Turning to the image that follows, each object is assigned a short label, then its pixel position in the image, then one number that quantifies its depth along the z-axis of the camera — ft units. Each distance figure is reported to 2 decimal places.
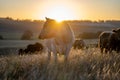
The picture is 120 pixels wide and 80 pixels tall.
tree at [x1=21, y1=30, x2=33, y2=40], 277.44
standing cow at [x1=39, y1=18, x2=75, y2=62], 36.50
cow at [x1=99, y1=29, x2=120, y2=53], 48.46
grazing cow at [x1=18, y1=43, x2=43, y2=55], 106.69
